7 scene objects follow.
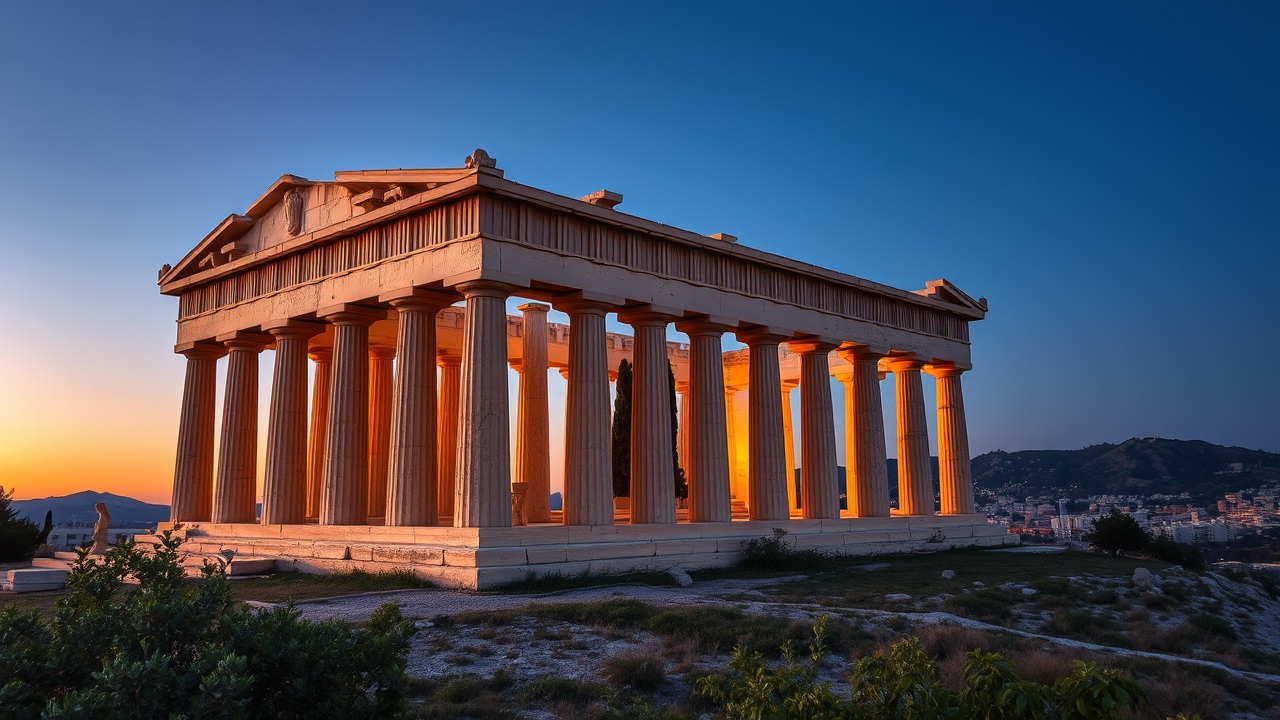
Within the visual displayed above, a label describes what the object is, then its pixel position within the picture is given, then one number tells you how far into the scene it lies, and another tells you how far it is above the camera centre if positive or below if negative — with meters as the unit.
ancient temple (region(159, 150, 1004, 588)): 22.53 +4.07
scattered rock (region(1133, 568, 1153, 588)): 23.06 -2.11
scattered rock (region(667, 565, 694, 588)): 22.09 -1.65
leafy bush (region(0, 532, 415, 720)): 6.12 -1.00
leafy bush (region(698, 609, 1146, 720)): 5.83 -1.30
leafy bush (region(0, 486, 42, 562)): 32.12 -0.32
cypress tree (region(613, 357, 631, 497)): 39.31 +3.21
